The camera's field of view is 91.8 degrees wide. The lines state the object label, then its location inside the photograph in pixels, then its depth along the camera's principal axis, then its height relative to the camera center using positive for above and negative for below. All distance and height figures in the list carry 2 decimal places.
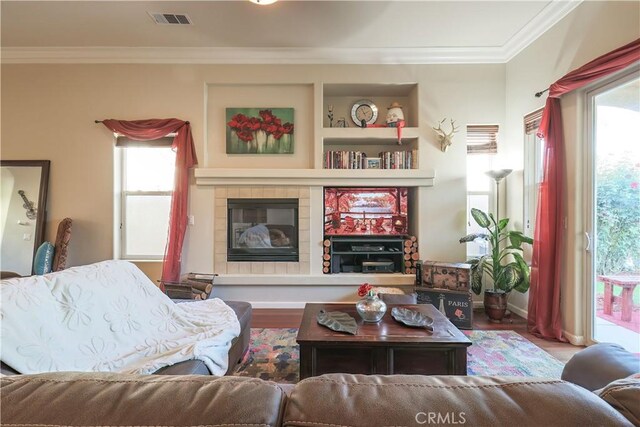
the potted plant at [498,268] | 3.32 -0.55
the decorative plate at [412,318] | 2.01 -0.69
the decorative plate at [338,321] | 1.95 -0.70
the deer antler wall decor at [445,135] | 3.80 +1.02
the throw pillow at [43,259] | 3.58 -0.52
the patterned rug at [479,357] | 2.29 -1.13
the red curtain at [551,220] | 2.91 -0.01
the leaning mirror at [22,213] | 3.80 +0.02
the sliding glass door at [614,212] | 2.41 +0.06
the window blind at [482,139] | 3.93 +1.02
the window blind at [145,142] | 3.90 +0.93
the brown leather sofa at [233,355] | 1.36 -0.72
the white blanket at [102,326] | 1.23 -0.54
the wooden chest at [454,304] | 3.18 -0.89
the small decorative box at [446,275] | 3.28 -0.62
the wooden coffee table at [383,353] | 1.81 -0.81
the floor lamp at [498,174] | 3.52 +0.52
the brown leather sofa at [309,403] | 0.52 -0.33
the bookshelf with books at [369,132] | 3.88 +1.07
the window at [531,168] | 3.38 +0.57
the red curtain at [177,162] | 3.72 +0.65
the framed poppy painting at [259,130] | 3.91 +1.09
